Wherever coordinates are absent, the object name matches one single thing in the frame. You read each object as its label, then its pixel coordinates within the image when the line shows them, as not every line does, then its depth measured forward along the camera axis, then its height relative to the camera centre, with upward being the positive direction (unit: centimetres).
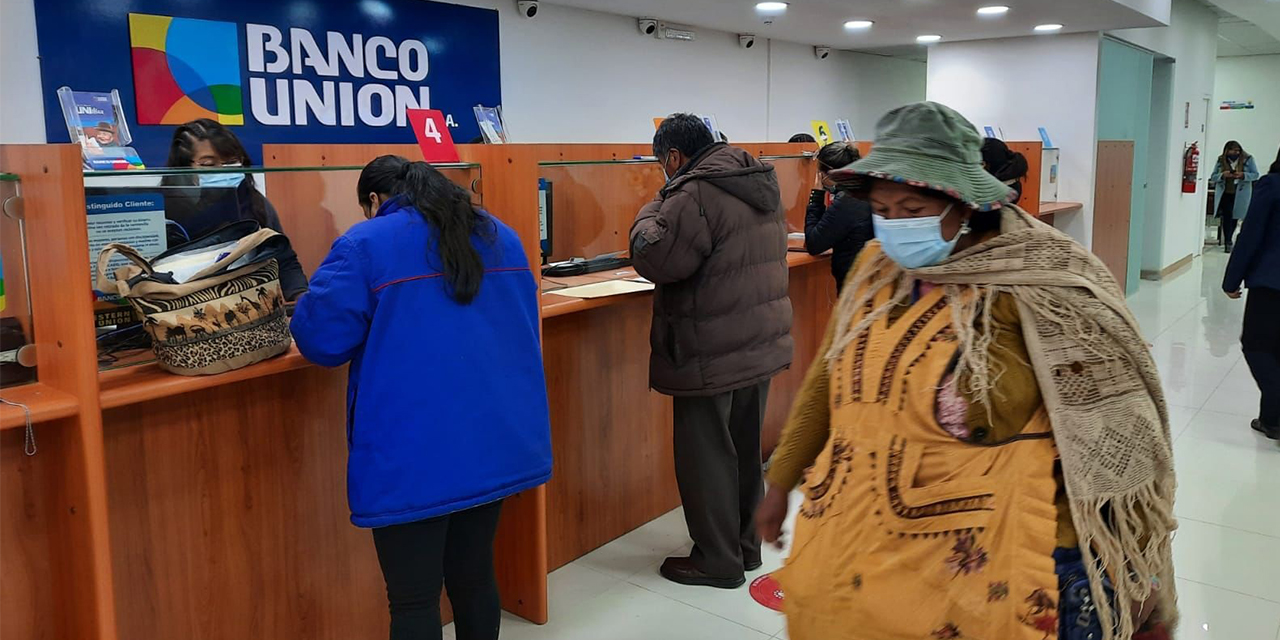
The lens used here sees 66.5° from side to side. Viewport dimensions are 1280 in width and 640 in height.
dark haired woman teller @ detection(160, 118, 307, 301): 249 -2
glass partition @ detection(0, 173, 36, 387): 195 -20
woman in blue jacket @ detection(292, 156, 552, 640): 202 -36
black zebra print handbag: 198 -22
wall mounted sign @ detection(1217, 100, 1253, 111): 1605 +127
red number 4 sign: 267 +15
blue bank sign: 472 +71
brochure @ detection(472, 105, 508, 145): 481 +35
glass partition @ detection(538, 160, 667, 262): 389 -5
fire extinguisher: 1082 +17
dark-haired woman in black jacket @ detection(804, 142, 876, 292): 401 -15
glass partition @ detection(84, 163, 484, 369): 218 -4
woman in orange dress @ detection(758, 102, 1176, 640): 143 -39
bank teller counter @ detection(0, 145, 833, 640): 194 -66
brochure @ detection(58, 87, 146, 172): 355 +25
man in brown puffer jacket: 295 -38
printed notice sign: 219 -7
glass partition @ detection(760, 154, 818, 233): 493 +2
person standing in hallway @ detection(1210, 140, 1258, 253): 1251 -4
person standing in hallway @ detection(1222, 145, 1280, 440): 450 -47
